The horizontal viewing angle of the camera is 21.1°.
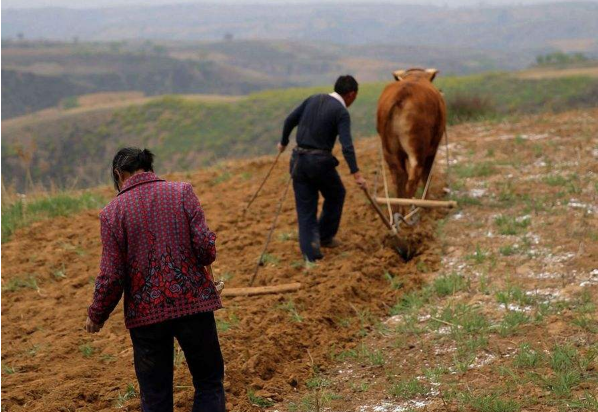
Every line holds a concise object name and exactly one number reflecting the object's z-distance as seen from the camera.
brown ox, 15.95
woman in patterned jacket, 7.58
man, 14.14
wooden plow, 14.68
